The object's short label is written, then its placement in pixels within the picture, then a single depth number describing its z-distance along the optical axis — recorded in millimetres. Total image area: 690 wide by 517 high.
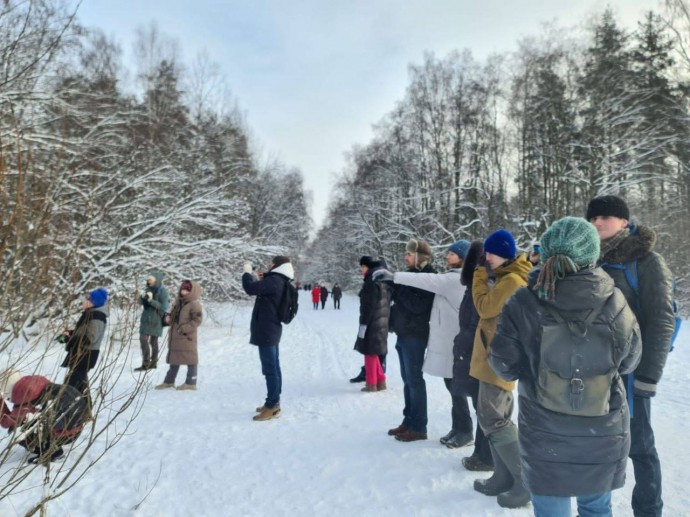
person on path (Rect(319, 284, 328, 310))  26516
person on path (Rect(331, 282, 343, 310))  26922
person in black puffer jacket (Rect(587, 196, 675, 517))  2400
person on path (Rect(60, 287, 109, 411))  4855
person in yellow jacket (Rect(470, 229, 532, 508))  2850
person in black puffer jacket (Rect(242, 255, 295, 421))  5129
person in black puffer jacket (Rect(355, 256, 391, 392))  6242
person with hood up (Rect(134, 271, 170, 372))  7676
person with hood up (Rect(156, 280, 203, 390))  6676
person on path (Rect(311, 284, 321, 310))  26047
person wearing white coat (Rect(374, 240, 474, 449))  3918
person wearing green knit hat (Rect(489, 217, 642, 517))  1887
